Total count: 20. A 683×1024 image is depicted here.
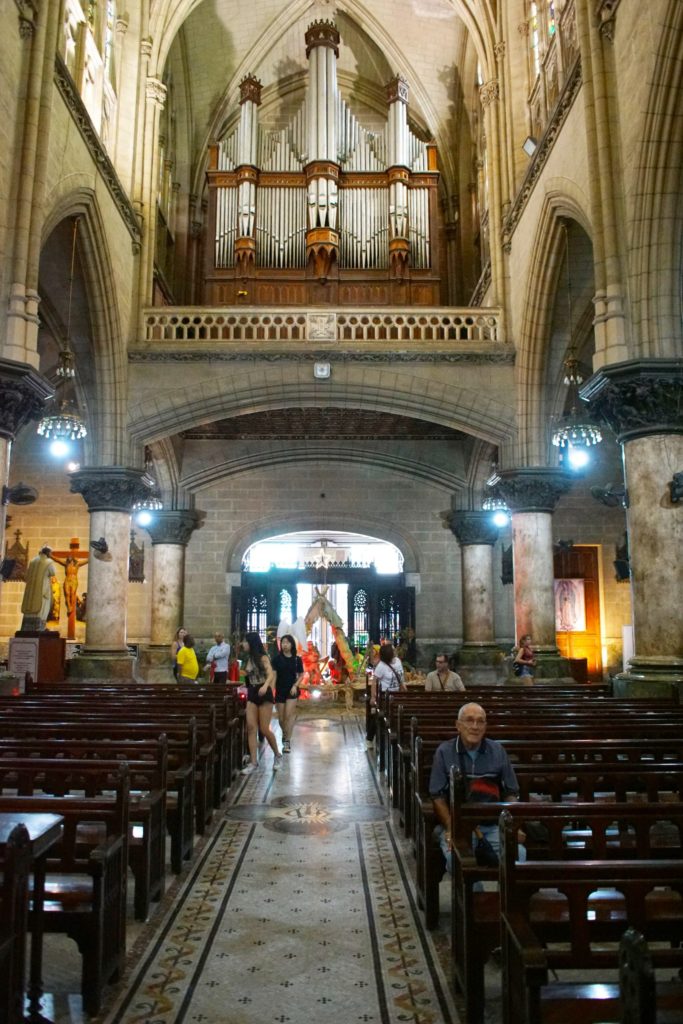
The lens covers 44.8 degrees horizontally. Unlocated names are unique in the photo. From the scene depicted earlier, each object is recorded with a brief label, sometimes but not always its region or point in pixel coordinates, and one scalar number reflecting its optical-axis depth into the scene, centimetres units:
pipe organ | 1806
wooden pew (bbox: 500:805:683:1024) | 233
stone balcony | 1468
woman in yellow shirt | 1205
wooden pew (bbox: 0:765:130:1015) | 332
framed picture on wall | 2009
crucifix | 1898
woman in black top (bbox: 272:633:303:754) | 955
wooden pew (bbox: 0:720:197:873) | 507
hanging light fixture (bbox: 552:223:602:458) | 1059
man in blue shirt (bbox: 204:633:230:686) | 1279
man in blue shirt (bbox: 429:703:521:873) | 421
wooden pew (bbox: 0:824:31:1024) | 245
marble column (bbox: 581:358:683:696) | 891
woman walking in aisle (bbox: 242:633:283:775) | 873
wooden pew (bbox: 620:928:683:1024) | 159
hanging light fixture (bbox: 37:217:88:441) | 1069
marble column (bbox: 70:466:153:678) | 1380
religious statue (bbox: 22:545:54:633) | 1203
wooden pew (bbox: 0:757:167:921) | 419
